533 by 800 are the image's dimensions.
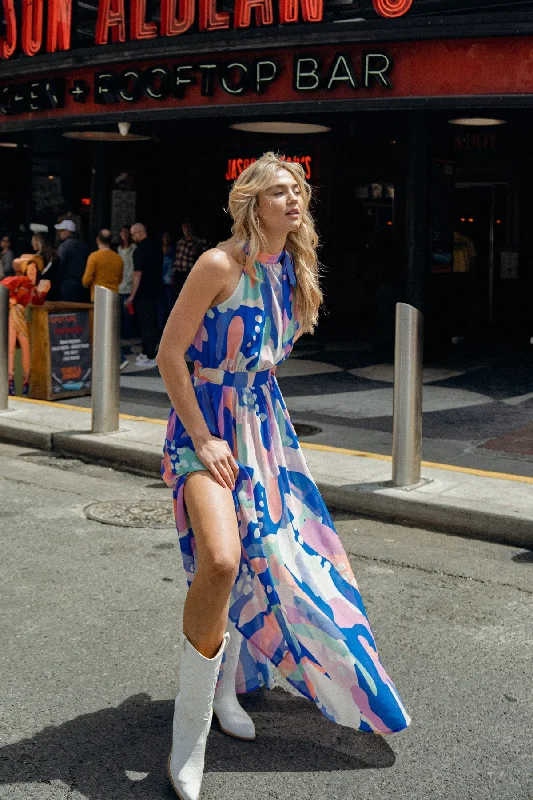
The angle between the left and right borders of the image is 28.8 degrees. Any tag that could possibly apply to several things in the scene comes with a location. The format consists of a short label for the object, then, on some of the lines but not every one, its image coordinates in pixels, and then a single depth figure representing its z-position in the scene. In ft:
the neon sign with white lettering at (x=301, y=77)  35.19
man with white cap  42.98
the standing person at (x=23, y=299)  34.09
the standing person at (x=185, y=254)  50.39
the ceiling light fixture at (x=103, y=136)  49.73
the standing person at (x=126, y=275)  50.29
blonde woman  9.73
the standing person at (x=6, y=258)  54.54
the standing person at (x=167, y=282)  51.11
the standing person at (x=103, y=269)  39.37
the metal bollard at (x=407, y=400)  20.98
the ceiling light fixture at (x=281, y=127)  45.19
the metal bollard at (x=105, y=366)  27.12
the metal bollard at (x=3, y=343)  30.25
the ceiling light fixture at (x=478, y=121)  43.09
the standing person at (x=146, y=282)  43.14
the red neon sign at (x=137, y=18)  36.58
